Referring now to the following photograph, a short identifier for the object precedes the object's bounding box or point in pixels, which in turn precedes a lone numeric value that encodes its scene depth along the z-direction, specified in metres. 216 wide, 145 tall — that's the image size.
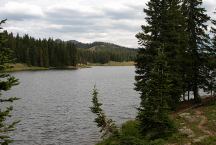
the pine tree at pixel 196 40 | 44.19
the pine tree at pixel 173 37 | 38.94
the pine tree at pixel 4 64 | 17.69
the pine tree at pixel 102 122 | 21.84
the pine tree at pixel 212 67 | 42.74
